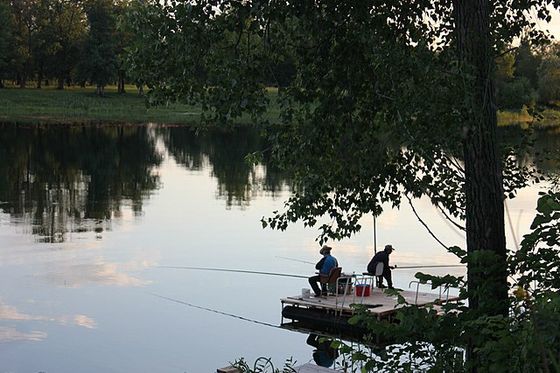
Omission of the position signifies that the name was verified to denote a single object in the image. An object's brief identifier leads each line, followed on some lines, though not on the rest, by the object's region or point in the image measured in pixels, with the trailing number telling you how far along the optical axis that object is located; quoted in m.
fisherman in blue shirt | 21.71
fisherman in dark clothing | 22.47
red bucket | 21.35
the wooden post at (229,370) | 13.80
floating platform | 20.69
